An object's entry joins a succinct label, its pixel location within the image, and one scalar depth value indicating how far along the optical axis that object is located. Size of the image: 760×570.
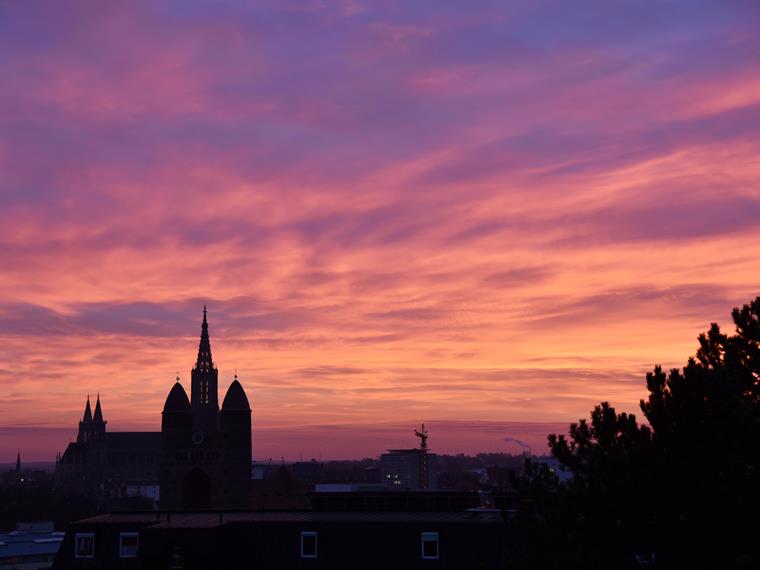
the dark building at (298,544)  48.62
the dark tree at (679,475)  31.73
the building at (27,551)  103.25
